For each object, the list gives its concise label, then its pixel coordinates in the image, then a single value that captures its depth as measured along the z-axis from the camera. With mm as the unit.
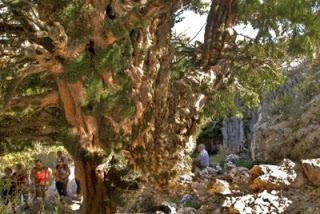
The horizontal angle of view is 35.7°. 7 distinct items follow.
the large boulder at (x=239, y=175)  9734
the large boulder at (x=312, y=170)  7660
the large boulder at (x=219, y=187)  9237
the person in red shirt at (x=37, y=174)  7873
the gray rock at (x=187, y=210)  9938
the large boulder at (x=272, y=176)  8461
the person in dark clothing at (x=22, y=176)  4623
